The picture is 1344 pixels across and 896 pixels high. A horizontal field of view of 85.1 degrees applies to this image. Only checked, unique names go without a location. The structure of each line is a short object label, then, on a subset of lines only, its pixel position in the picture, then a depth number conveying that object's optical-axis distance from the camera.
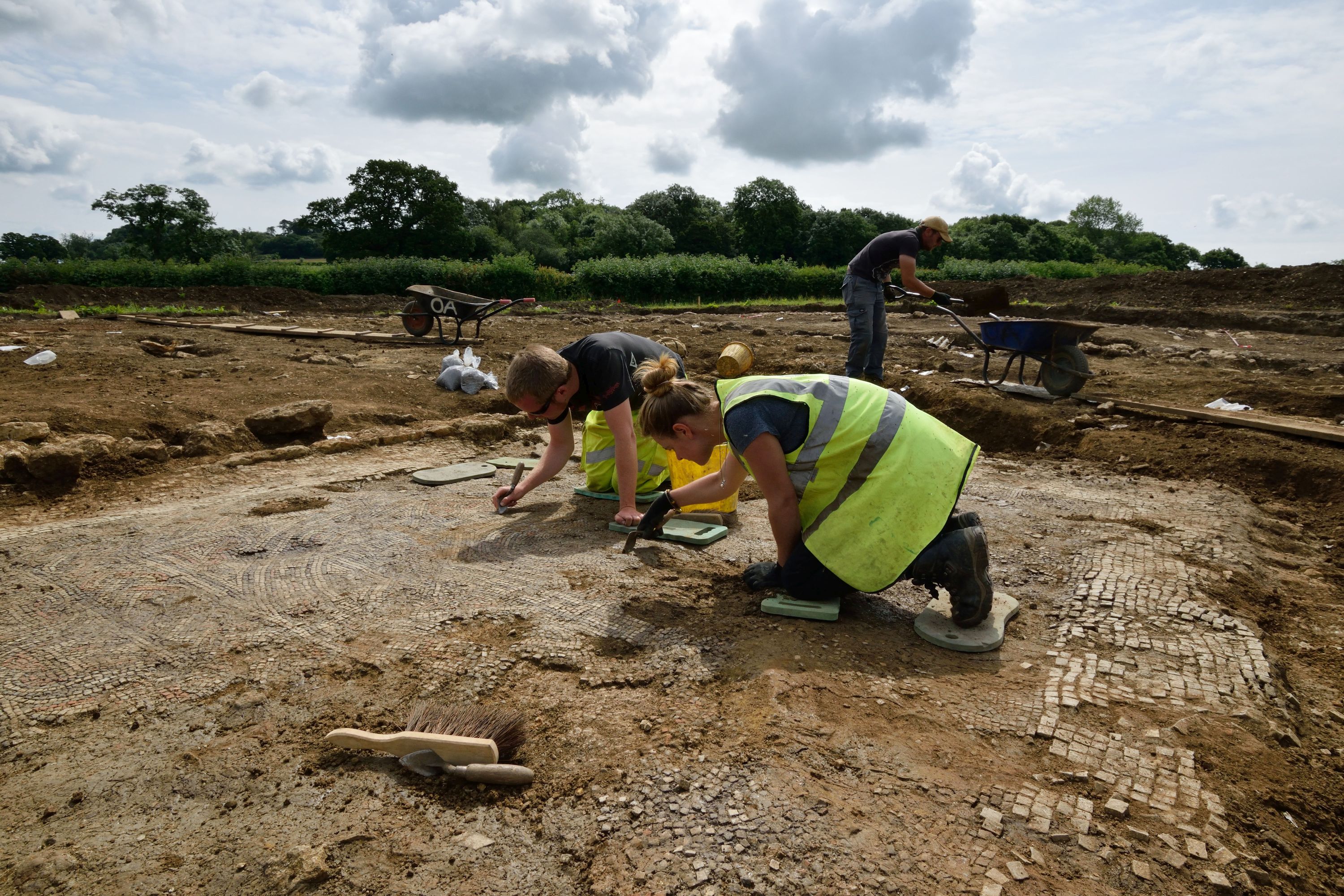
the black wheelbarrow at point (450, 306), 9.88
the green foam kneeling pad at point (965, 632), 2.59
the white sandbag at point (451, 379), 7.51
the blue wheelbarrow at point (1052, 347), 6.85
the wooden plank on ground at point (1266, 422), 4.98
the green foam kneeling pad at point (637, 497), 4.22
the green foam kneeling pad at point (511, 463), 5.25
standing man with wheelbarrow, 6.67
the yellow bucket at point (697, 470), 3.92
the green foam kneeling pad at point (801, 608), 2.76
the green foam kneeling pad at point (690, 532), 3.67
